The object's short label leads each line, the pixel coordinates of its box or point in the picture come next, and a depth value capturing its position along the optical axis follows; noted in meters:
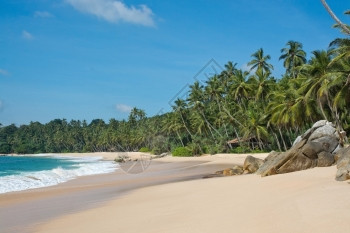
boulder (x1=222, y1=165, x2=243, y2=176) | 23.82
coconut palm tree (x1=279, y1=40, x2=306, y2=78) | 57.31
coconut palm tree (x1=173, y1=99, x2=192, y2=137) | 70.06
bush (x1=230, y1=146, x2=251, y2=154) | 56.10
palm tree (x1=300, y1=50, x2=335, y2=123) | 31.51
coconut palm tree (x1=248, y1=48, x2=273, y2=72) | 61.38
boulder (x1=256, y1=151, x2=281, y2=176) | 18.34
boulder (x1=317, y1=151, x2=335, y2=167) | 17.95
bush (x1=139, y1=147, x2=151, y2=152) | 96.62
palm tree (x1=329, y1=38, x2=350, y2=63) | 23.52
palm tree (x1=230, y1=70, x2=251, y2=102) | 54.66
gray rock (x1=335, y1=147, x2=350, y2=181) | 11.57
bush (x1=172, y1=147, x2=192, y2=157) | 65.00
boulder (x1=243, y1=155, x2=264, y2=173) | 23.56
